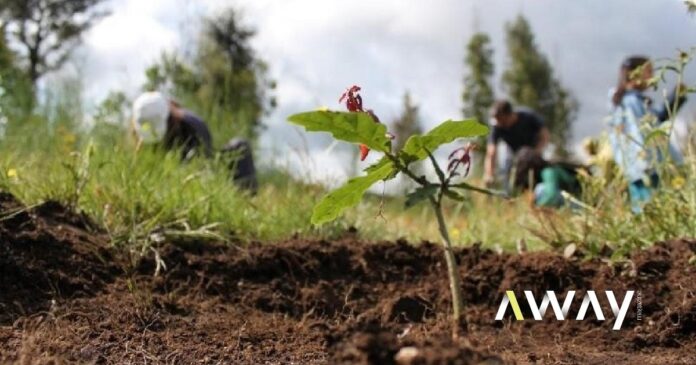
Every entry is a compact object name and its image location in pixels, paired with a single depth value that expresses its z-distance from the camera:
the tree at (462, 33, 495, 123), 19.44
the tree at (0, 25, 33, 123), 7.46
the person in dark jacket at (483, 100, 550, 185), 7.69
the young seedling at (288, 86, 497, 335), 1.29
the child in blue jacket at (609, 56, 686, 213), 3.07
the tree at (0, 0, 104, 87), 16.67
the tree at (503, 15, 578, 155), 19.41
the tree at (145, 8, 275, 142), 8.07
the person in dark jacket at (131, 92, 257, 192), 5.56
